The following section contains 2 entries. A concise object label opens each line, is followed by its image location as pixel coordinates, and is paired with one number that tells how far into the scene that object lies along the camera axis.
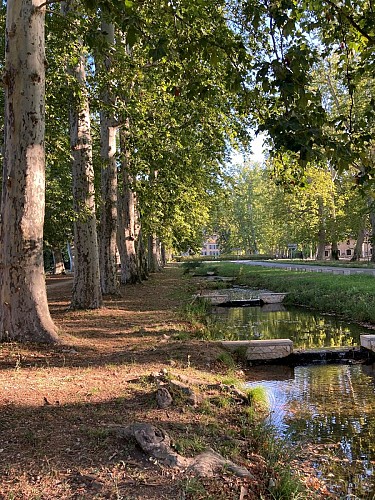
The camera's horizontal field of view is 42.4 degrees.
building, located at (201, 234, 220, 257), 143.88
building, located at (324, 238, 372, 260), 89.68
